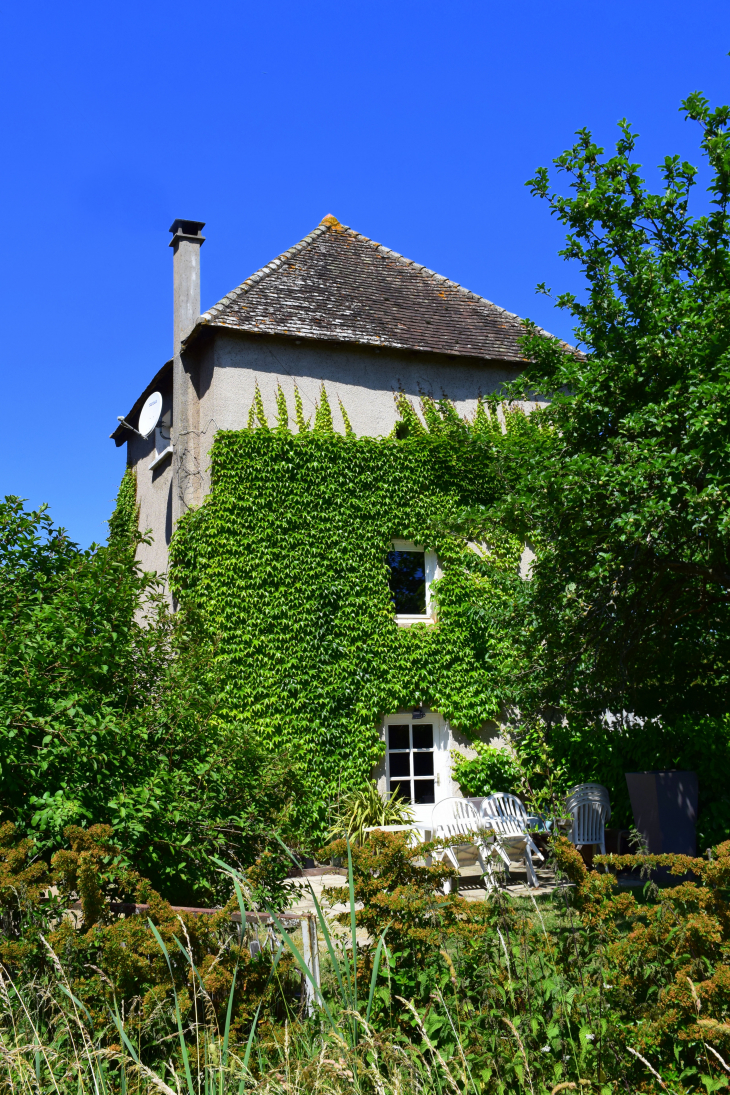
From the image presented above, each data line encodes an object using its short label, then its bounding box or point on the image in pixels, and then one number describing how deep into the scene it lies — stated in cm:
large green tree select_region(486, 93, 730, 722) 648
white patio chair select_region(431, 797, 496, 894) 896
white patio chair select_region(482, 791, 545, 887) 859
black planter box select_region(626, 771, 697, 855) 898
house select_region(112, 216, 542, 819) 1250
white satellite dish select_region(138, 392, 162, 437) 1330
